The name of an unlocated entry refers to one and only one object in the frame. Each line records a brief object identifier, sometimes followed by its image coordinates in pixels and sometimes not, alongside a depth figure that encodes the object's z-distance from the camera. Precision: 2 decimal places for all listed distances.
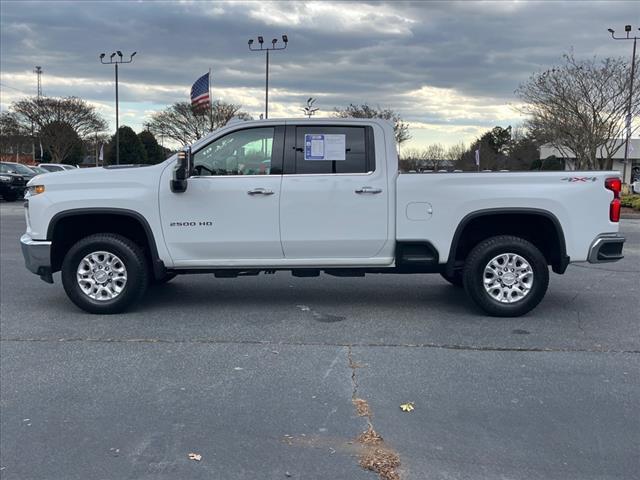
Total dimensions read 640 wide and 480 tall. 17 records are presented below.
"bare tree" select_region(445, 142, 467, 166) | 45.12
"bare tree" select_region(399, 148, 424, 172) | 32.92
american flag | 22.36
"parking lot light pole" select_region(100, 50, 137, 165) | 40.87
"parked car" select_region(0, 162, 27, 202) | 24.72
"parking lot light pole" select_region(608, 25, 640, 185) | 23.97
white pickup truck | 6.20
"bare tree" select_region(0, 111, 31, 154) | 52.41
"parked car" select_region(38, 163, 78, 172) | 32.47
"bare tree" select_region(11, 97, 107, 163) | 54.12
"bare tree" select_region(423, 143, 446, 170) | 43.05
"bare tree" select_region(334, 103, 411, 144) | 37.00
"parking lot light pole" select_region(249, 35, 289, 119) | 33.72
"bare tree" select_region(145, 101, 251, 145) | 46.78
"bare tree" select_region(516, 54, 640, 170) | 24.81
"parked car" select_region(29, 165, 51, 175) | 28.38
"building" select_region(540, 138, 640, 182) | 45.48
